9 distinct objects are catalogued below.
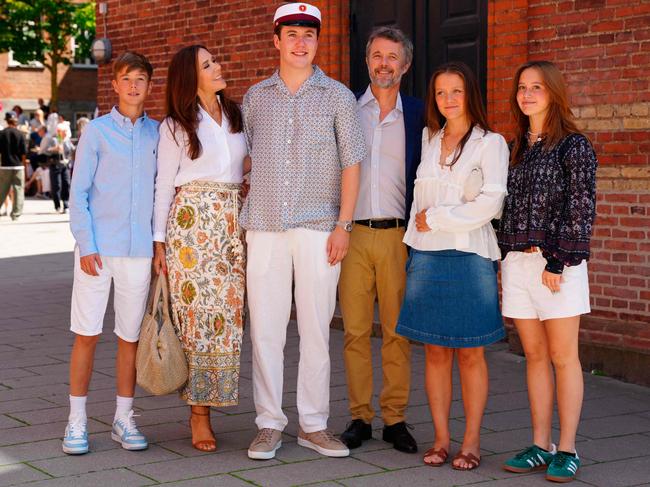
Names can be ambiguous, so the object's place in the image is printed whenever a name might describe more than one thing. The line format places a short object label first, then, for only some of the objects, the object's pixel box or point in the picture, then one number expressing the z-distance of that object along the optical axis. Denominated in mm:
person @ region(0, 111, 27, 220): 21453
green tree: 39125
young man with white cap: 5664
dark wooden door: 8953
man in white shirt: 5848
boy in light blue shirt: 5770
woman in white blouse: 5738
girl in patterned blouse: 5227
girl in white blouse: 5426
